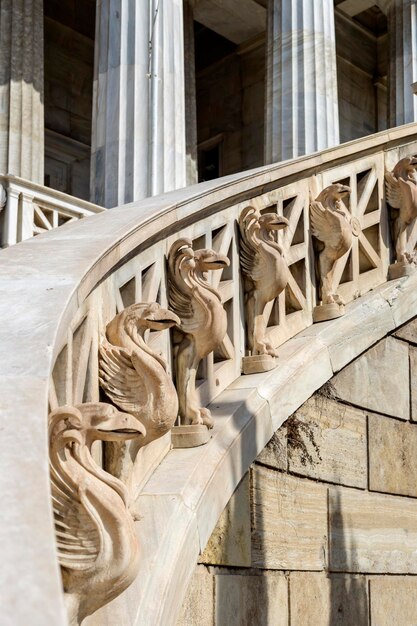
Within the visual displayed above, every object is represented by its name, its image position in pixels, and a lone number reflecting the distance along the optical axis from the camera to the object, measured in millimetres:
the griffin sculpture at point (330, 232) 6004
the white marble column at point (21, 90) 15289
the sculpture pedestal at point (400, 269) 6656
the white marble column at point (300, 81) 14922
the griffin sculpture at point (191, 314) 4438
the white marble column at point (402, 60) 18172
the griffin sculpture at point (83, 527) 2623
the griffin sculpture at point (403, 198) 6734
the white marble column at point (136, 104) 12586
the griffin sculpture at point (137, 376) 3611
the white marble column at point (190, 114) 19000
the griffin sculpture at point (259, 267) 5262
